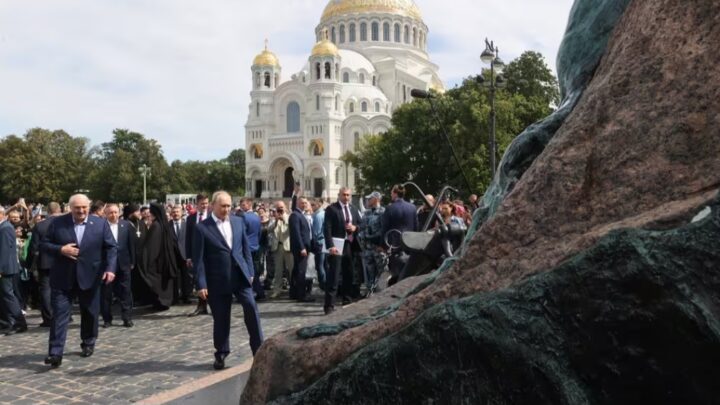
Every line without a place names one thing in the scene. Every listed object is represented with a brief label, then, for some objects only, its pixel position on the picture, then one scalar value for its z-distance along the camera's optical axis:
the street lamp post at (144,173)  59.78
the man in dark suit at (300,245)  9.39
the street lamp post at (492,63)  15.60
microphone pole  13.93
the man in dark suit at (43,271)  7.83
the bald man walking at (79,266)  5.90
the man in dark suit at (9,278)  7.56
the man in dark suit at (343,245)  8.86
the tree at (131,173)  65.38
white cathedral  66.81
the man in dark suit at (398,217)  8.15
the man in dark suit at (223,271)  5.53
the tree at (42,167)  62.53
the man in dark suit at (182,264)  9.91
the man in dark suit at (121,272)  8.01
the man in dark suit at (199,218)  8.93
